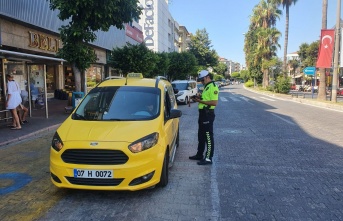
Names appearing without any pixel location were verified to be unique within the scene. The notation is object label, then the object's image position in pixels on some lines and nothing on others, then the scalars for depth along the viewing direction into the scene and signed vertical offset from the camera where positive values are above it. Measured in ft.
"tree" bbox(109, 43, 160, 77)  72.74 +5.33
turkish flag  75.15 +8.73
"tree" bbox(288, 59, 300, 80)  297.33 +18.40
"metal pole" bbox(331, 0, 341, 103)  74.90 +5.63
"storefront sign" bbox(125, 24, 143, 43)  99.71 +16.79
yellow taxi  13.82 -3.03
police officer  20.25 -1.77
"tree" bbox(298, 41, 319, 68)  200.23 +19.90
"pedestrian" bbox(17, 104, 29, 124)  35.53 -3.88
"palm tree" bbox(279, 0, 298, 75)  118.83 +27.35
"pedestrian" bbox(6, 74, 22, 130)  32.30 -1.99
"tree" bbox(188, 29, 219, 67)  227.61 +24.48
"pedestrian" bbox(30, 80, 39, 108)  51.29 -2.41
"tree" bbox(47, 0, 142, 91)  38.34 +8.15
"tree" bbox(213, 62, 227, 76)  420.77 +19.42
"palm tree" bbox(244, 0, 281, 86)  154.92 +24.78
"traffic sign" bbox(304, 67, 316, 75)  106.11 +4.57
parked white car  72.30 -1.91
